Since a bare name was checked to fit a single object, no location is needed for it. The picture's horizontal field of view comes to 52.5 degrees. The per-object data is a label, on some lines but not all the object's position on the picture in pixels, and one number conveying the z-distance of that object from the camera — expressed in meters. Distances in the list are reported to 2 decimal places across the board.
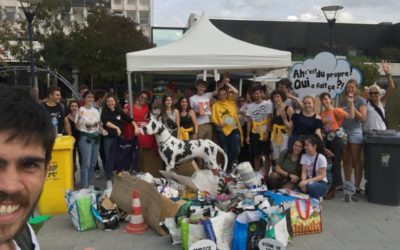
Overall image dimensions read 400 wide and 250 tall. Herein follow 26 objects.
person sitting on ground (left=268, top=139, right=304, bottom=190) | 5.85
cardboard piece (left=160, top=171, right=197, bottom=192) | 5.81
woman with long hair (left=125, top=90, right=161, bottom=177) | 7.39
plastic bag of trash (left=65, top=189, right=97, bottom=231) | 5.21
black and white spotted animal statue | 6.62
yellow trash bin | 5.77
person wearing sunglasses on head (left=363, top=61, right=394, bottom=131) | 6.56
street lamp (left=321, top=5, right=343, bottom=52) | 12.66
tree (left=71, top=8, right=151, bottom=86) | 28.08
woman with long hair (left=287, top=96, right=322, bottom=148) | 6.17
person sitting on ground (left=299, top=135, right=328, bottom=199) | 5.47
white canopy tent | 7.76
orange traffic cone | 5.12
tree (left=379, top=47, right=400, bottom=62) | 43.98
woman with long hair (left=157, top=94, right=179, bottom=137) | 7.21
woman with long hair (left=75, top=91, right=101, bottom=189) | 6.54
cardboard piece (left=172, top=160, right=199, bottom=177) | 6.88
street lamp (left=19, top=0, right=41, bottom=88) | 10.99
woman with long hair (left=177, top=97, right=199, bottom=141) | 7.24
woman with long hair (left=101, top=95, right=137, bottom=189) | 6.92
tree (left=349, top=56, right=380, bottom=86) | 29.81
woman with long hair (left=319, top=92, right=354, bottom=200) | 6.46
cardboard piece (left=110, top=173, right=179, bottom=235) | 5.00
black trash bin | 6.09
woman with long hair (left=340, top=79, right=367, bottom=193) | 6.40
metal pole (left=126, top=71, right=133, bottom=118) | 7.83
